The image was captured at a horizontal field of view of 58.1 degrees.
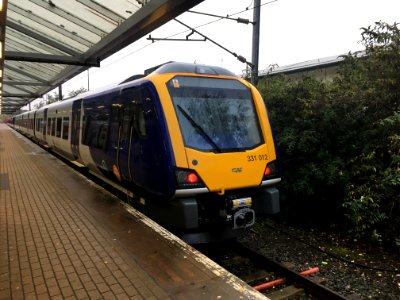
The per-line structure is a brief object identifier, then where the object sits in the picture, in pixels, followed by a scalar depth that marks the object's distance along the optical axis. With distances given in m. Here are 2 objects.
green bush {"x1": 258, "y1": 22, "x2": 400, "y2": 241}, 7.16
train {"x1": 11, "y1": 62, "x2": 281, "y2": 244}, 5.50
